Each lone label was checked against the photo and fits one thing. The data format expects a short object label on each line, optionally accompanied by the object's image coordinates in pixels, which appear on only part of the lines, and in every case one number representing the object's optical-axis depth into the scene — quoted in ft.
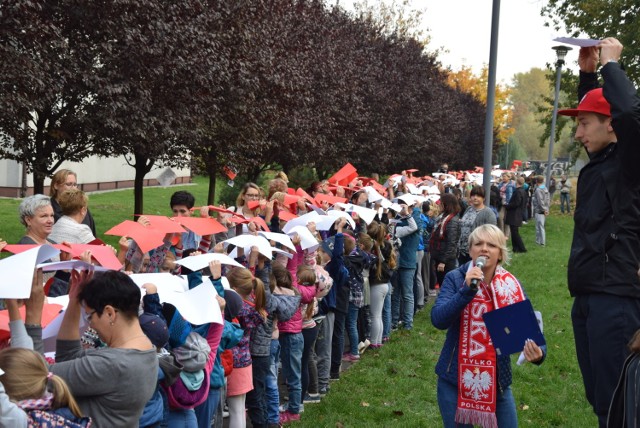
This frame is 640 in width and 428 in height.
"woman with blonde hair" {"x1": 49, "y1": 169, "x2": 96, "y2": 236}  26.05
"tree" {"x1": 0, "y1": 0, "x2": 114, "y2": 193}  32.68
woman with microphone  17.42
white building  105.50
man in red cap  12.76
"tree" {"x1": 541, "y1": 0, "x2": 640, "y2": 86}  110.93
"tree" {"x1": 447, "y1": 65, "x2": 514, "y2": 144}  247.50
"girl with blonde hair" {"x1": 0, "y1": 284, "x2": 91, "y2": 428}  11.29
